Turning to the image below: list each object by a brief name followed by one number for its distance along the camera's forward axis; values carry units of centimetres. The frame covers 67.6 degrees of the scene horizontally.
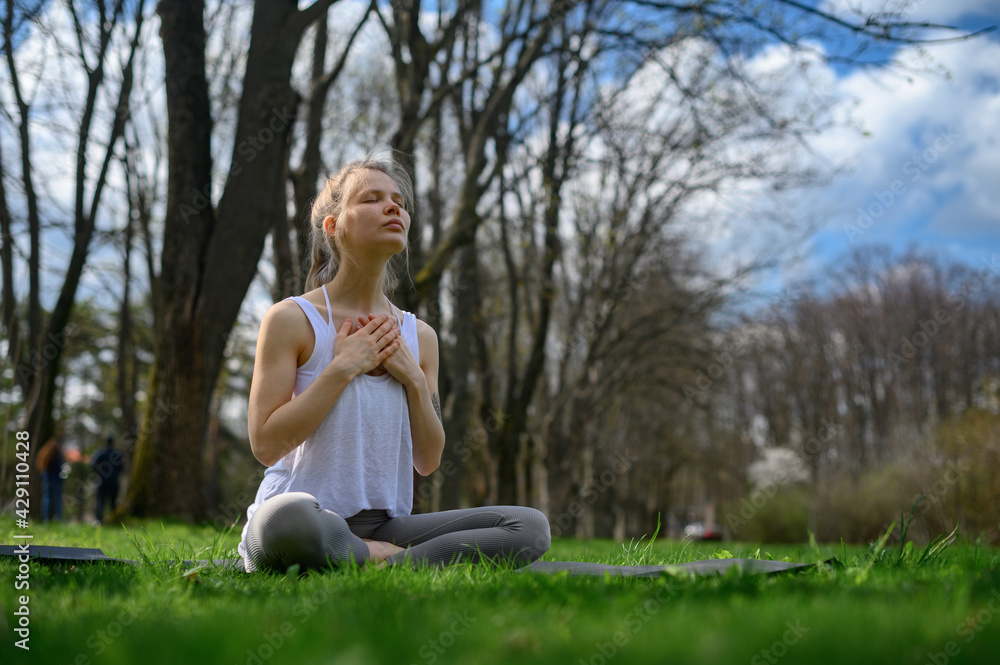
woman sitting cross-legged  267
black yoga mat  233
